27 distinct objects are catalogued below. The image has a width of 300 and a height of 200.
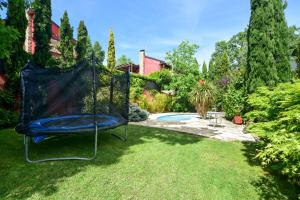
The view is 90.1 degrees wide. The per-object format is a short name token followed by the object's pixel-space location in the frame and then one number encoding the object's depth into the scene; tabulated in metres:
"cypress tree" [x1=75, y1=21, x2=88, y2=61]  12.03
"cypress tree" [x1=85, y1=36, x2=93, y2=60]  25.08
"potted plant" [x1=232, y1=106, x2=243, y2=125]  7.37
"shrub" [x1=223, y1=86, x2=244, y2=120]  7.99
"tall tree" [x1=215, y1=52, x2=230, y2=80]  18.62
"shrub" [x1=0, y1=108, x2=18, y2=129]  5.04
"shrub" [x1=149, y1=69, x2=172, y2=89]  13.32
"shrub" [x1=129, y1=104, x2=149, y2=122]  7.38
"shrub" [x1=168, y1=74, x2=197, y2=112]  11.93
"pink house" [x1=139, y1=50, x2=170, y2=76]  21.05
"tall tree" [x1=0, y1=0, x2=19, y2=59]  2.55
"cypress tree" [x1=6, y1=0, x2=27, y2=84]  5.34
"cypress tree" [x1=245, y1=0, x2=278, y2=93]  6.17
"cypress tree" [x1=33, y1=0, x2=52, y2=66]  6.89
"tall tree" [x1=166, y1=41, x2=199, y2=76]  20.83
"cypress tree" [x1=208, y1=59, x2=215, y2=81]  20.01
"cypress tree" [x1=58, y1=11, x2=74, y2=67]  10.56
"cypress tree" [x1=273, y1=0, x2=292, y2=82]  6.29
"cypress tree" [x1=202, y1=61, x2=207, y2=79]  23.09
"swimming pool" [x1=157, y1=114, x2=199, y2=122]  9.53
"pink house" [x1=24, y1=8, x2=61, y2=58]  10.09
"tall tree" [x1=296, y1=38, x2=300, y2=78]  8.30
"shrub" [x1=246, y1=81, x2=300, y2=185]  1.79
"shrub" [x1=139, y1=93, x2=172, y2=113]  10.53
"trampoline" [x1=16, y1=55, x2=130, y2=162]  3.12
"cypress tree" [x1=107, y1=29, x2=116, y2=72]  17.10
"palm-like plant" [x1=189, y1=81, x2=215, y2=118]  8.70
